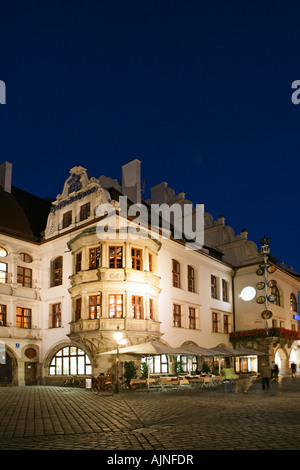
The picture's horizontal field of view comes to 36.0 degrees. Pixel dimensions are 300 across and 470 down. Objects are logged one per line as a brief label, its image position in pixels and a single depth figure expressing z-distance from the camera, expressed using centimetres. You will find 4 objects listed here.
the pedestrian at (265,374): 2342
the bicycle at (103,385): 2284
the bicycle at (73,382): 2928
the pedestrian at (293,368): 4175
